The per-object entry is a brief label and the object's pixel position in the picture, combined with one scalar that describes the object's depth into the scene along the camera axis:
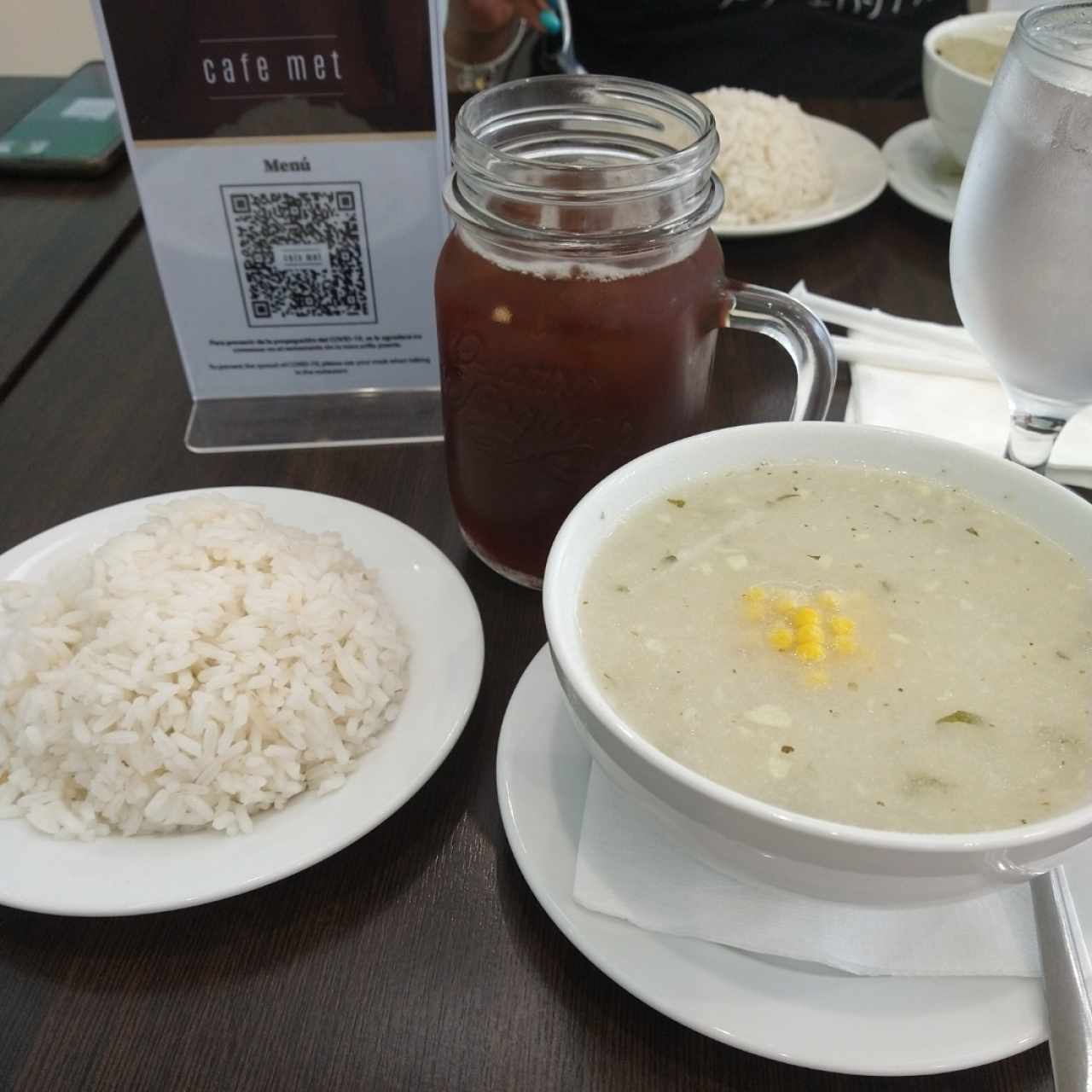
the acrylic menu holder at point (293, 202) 0.34
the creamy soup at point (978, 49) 0.54
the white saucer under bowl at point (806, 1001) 0.22
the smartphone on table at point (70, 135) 0.57
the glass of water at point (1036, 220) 0.29
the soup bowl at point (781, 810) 0.20
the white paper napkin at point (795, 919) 0.23
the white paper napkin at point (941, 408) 0.40
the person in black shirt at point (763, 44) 0.74
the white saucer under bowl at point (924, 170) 0.53
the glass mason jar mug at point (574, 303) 0.29
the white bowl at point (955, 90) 0.49
